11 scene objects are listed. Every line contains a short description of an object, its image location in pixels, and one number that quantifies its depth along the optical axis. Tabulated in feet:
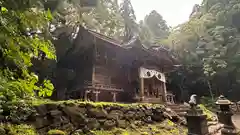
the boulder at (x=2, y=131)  14.21
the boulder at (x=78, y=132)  20.15
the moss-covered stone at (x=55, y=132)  17.84
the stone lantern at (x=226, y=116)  15.38
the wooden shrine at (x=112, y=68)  45.46
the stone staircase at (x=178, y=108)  39.78
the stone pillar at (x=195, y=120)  16.49
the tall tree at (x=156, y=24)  122.21
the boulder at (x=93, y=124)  22.02
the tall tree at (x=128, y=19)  92.99
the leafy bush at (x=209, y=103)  61.67
